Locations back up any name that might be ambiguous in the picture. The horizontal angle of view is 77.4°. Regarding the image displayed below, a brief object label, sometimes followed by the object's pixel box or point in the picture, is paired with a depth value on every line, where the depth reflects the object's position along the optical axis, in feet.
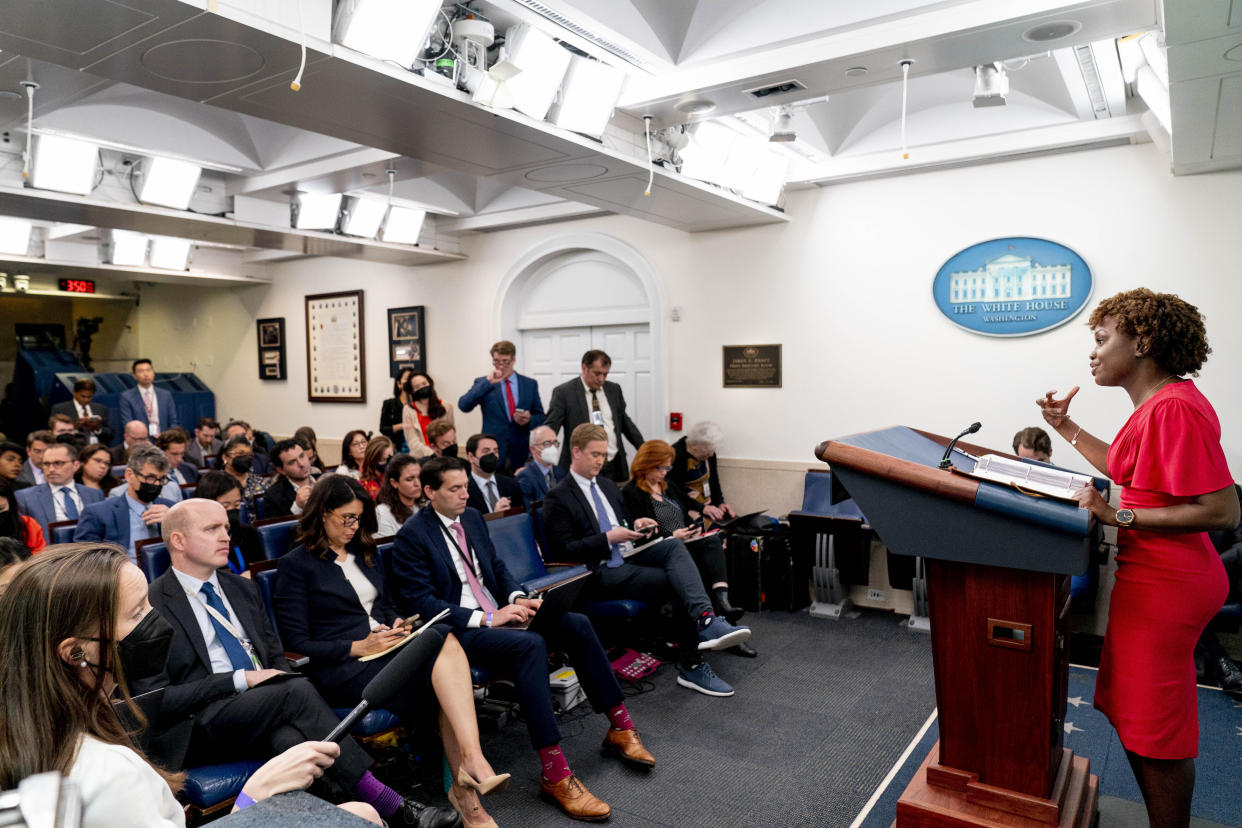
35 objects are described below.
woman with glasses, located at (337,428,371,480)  16.85
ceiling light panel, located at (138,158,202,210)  16.58
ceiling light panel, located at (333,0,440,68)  8.82
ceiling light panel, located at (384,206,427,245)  21.53
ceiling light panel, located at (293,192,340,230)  19.57
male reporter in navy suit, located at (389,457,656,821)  9.65
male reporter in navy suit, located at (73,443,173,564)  12.32
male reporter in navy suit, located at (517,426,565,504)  17.25
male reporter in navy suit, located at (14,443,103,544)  14.16
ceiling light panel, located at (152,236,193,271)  26.39
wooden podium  6.31
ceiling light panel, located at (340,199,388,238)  20.35
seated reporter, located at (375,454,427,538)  13.21
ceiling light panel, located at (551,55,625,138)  12.12
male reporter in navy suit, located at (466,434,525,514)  16.02
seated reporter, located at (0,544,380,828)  3.98
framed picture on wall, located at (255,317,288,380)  30.73
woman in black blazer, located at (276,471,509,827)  8.79
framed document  27.89
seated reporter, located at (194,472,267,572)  11.58
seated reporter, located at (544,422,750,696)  13.16
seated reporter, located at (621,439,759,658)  14.87
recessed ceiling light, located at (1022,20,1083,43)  9.57
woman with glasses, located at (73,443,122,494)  15.52
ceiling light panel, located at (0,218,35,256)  24.11
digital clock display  35.76
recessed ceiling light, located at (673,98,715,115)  12.66
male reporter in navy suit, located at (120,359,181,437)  24.30
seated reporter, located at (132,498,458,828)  7.70
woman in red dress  6.19
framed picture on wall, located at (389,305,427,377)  26.02
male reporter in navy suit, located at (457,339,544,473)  20.04
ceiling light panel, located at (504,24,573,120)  11.08
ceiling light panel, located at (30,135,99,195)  14.87
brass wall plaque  19.45
